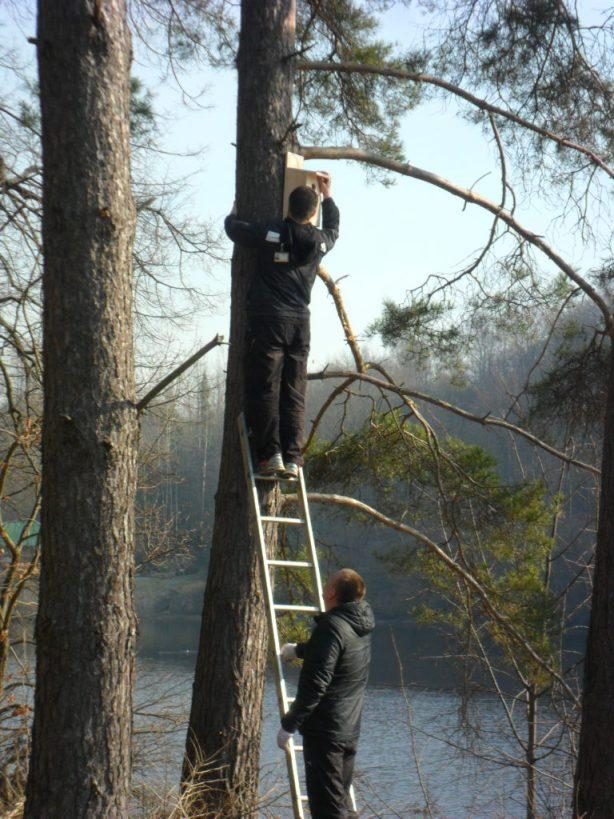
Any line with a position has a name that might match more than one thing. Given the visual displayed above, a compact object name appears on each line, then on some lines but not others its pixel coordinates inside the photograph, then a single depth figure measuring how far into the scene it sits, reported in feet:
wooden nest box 32.83
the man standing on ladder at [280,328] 30.99
